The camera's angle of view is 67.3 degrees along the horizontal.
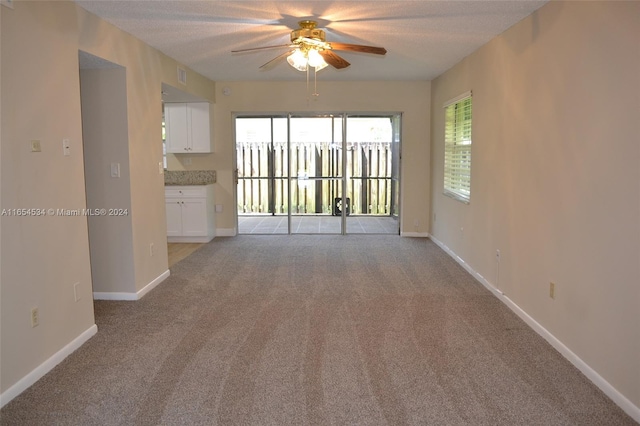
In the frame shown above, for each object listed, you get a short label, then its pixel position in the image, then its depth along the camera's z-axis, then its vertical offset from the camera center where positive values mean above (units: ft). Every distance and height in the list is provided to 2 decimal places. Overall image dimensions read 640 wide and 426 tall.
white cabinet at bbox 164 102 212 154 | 24.11 +1.70
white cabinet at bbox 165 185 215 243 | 23.62 -2.57
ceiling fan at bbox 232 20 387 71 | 12.82 +3.02
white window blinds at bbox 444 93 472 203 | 18.43 +0.42
